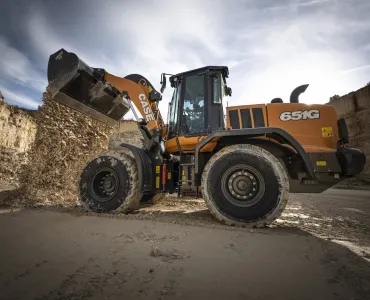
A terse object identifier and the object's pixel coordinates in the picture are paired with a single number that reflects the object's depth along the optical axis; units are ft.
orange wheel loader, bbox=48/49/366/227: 10.05
